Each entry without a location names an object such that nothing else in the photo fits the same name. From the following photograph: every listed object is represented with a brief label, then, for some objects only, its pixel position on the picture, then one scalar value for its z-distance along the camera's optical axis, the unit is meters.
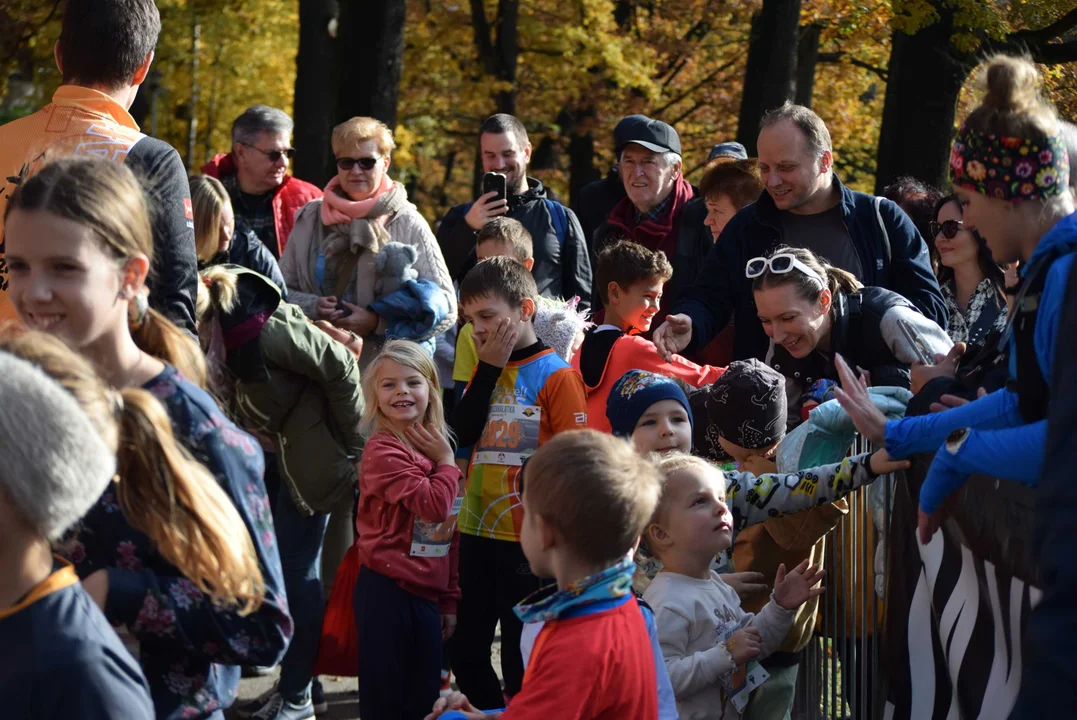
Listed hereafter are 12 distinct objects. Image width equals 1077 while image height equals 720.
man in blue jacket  5.56
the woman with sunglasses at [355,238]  6.90
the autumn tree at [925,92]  10.48
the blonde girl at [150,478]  2.53
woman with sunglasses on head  4.70
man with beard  7.43
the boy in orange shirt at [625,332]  5.59
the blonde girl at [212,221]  5.89
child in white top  3.92
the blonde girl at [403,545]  5.18
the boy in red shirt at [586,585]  2.90
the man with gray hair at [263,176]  7.46
